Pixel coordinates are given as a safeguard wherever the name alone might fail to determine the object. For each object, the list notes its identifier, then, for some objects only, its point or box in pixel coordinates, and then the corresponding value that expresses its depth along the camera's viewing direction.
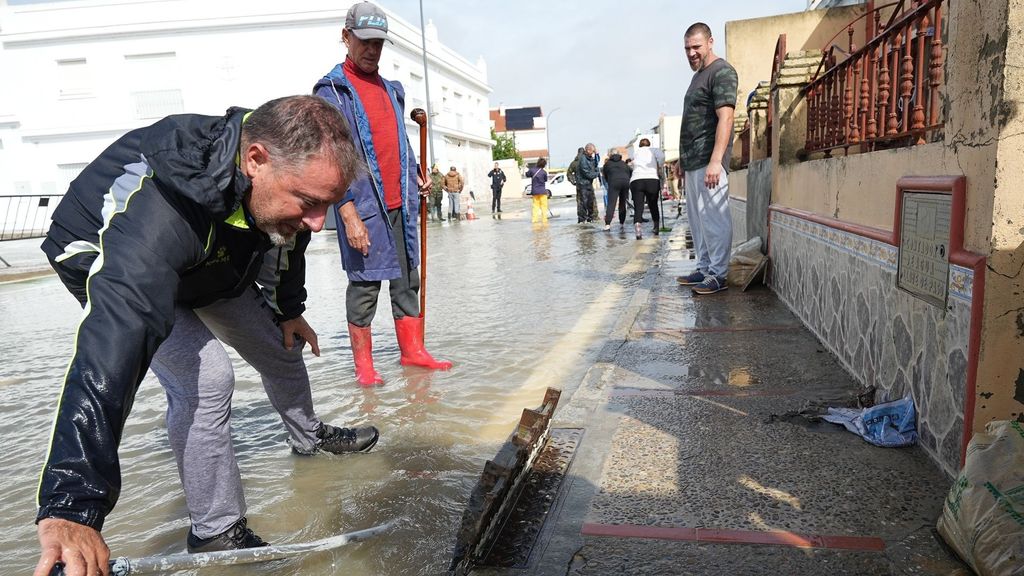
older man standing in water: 3.79
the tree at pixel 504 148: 60.31
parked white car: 42.48
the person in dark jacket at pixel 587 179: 16.03
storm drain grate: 2.12
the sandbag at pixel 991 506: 1.69
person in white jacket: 11.95
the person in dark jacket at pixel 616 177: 13.98
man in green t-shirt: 5.54
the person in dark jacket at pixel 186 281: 1.49
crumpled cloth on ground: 2.71
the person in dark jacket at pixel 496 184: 24.49
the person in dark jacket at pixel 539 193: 18.09
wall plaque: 2.45
